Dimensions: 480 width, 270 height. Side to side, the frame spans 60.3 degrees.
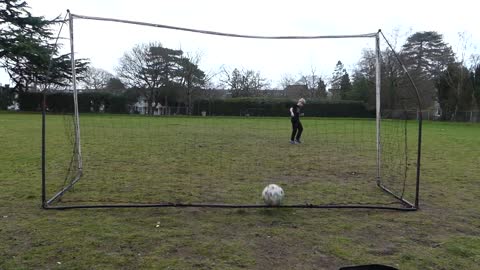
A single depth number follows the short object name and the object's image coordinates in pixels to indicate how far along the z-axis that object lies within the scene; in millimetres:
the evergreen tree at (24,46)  40719
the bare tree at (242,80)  41266
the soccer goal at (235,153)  6211
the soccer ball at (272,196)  5477
